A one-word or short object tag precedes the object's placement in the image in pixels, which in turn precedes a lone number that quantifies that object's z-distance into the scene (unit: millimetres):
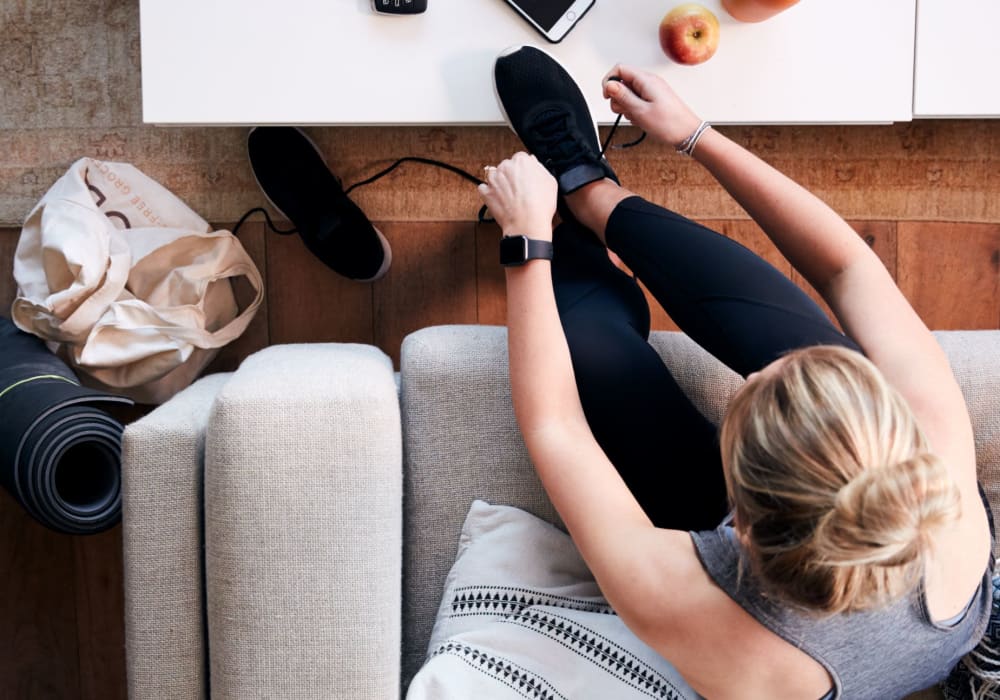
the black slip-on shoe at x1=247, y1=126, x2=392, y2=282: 1381
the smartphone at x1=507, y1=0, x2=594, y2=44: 1080
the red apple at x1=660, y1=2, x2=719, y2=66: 1062
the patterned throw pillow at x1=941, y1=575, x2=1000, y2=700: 976
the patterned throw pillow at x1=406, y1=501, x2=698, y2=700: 911
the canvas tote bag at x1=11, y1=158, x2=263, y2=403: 1221
